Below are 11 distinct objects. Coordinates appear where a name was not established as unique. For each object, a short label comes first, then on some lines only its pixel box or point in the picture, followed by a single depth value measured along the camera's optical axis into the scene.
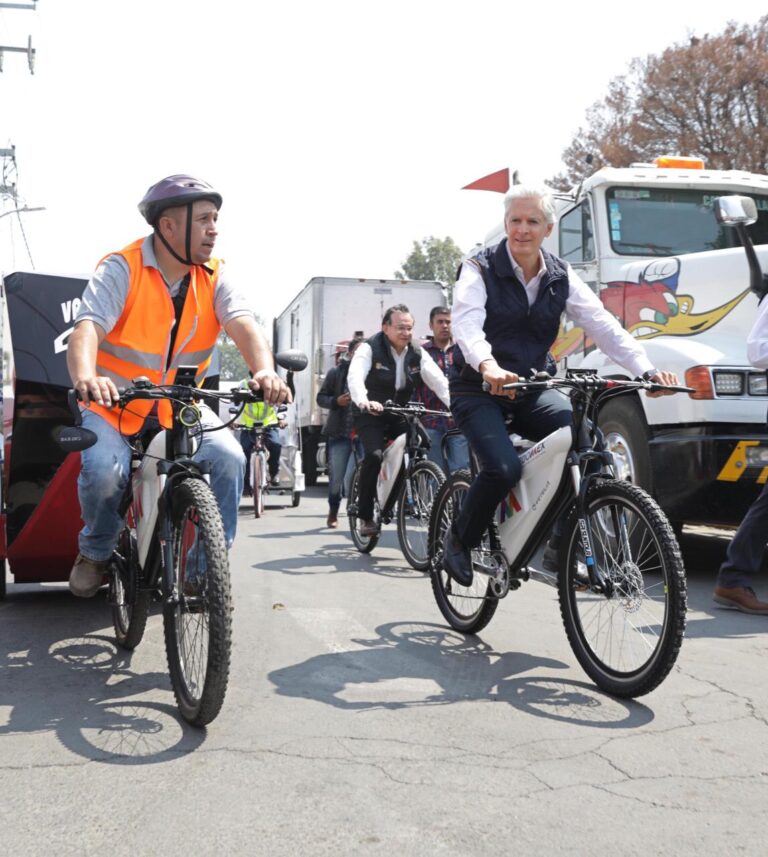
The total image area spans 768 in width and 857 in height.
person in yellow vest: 14.13
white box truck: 18.36
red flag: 11.91
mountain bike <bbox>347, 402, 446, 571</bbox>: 7.50
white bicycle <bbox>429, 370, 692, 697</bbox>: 3.96
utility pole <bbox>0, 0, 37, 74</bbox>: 22.86
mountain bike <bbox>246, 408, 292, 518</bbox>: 12.67
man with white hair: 4.78
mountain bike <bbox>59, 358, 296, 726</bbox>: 3.55
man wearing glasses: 8.38
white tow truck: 6.98
